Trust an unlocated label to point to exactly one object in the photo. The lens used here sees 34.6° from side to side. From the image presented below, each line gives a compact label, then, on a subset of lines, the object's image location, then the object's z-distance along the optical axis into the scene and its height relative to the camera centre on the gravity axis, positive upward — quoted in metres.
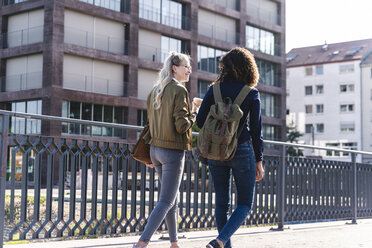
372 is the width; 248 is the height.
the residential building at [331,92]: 79.94 +7.84
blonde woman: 5.27 +0.15
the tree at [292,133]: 73.44 +1.94
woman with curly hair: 5.06 +0.01
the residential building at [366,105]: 78.88 +5.92
